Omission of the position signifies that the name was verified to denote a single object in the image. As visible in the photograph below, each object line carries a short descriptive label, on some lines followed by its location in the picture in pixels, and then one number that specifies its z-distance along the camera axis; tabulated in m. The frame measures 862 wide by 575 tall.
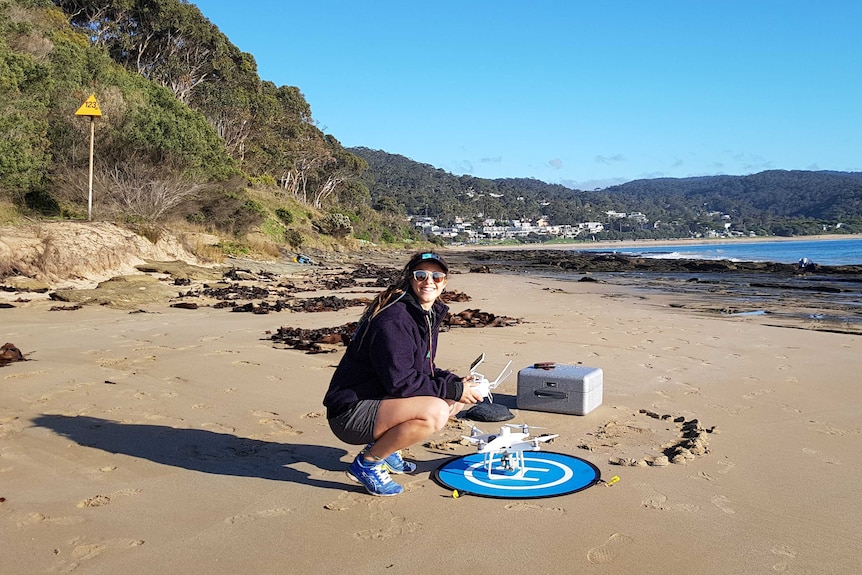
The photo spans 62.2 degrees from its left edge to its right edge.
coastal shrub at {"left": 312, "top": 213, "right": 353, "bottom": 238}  45.34
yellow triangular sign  17.17
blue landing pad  3.80
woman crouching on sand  3.70
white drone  3.96
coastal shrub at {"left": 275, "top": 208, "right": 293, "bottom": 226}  39.82
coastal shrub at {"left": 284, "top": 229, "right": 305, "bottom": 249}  35.00
